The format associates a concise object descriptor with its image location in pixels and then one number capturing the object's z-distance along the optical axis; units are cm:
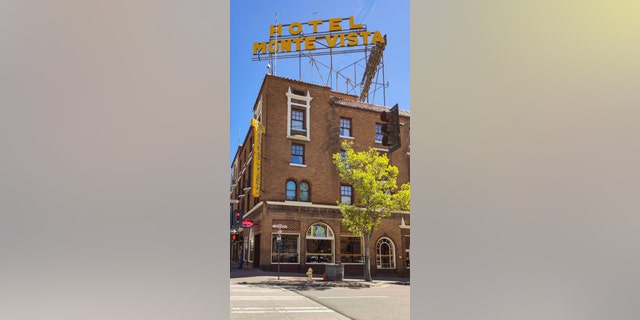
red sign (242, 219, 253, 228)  1409
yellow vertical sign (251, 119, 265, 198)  1527
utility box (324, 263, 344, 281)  1209
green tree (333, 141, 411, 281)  1294
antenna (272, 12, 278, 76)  1594
